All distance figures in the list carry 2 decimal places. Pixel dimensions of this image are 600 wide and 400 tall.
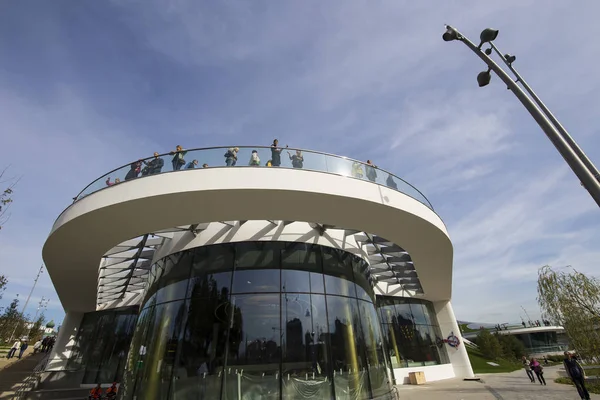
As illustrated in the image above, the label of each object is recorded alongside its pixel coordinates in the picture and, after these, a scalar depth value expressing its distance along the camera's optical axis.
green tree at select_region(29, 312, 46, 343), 47.69
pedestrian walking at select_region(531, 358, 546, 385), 15.12
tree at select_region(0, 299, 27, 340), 29.03
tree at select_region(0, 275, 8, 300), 13.21
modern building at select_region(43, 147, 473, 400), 9.62
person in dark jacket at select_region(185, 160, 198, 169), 9.66
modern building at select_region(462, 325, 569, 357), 51.78
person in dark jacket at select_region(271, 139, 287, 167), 10.03
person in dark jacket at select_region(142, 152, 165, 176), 9.80
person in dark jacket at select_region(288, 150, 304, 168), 10.02
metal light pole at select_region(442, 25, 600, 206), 4.39
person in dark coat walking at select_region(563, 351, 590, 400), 9.52
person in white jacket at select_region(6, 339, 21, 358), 26.08
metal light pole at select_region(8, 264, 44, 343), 41.86
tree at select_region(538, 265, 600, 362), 11.48
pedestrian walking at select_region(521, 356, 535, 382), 16.95
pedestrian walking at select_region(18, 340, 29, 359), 25.31
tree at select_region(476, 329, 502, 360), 39.72
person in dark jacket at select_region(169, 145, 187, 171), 9.69
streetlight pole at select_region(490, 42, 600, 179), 4.75
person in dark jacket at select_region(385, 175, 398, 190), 10.88
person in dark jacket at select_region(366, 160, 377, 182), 10.58
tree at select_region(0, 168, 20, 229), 9.88
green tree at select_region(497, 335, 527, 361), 40.75
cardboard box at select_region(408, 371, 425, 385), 18.25
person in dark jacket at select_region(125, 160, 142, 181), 9.93
